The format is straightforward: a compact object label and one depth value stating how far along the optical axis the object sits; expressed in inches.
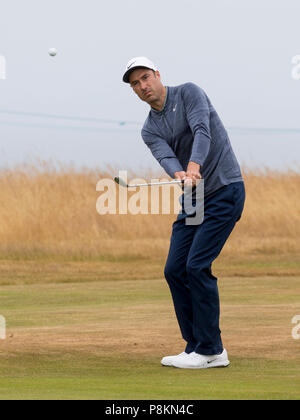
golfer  516.4
